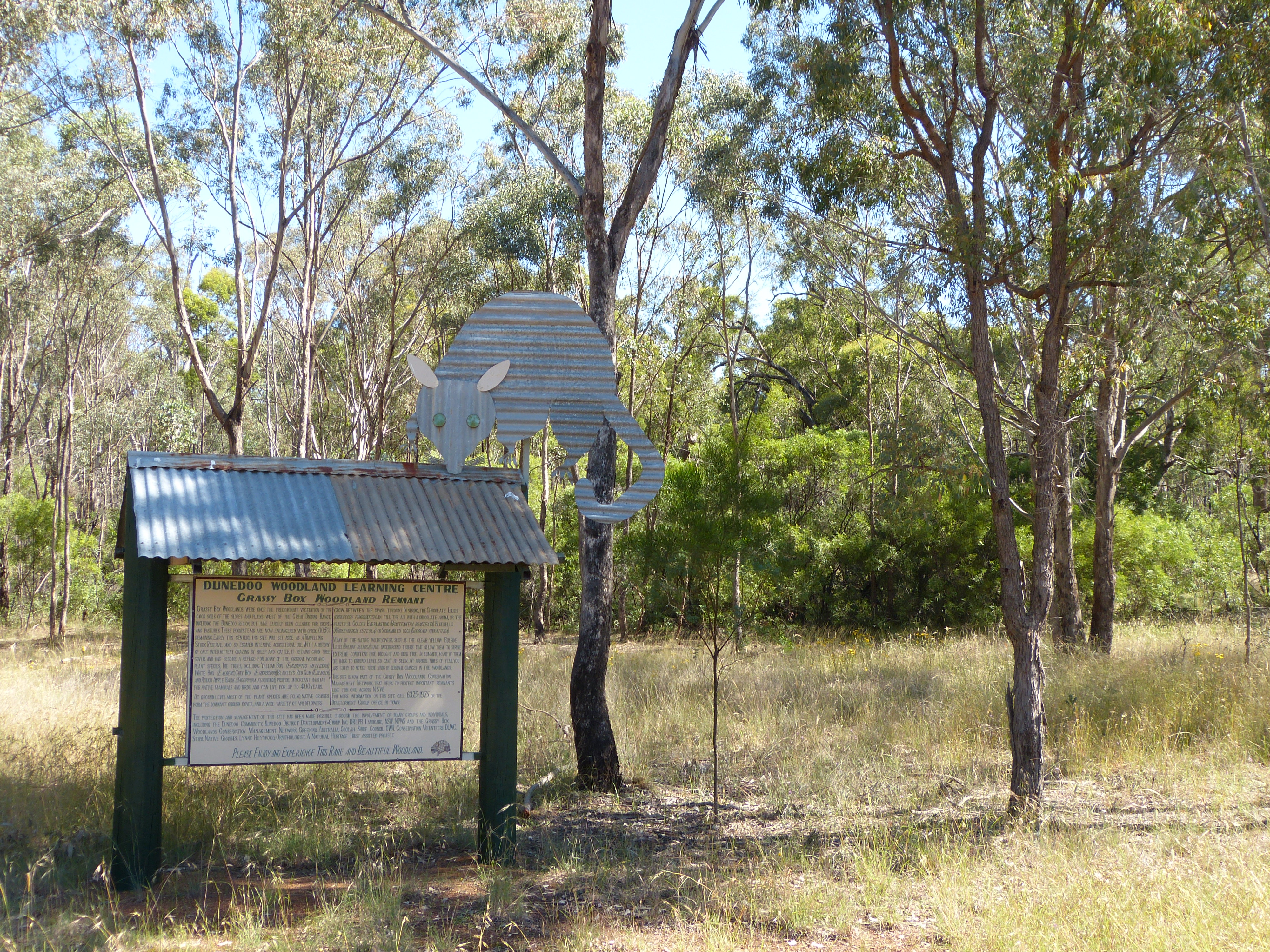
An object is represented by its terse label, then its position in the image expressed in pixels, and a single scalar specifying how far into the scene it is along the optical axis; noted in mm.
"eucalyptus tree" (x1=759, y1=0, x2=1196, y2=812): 7223
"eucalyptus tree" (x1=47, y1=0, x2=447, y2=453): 14422
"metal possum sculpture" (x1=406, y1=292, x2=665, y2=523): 6156
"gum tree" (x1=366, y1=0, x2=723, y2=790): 8281
